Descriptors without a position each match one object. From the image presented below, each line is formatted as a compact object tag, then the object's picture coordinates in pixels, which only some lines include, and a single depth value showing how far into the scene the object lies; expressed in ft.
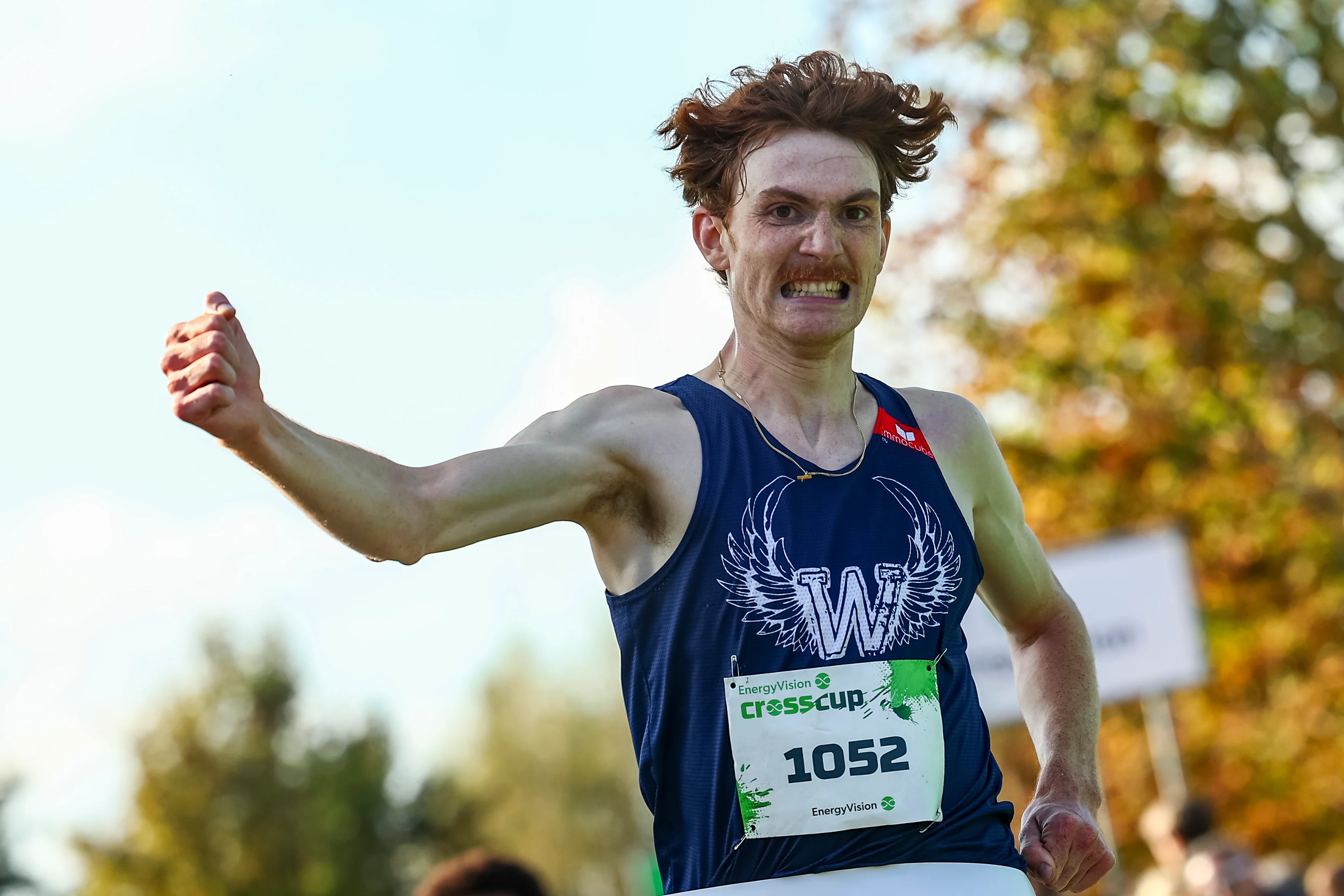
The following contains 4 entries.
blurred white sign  32.22
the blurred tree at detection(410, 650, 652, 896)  151.33
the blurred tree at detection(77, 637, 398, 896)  124.98
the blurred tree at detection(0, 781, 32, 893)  80.12
